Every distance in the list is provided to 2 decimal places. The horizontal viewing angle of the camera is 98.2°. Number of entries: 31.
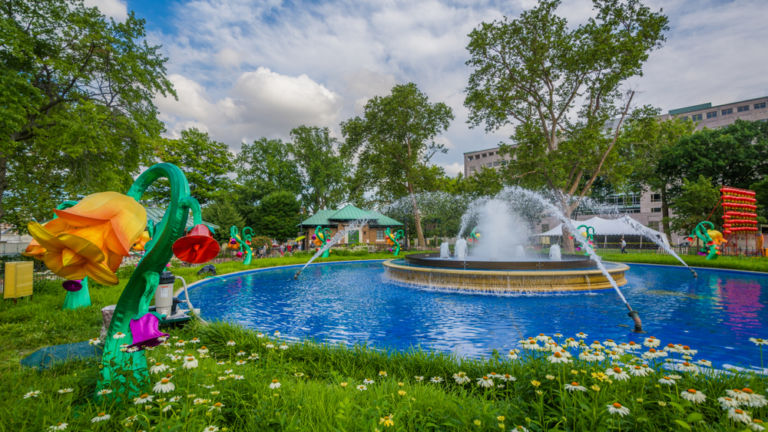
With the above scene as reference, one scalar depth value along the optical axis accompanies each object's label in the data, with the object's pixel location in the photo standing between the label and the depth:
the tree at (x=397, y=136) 34.78
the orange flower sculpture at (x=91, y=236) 2.04
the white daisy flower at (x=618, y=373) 2.76
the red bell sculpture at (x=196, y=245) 2.32
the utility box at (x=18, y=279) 8.28
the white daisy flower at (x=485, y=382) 3.15
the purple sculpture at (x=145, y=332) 2.96
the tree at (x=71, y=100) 12.52
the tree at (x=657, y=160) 38.22
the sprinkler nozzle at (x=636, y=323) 7.19
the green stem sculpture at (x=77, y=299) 8.04
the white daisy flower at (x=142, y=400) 2.59
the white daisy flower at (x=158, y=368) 2.88
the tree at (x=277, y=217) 44.44
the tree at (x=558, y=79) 23.14
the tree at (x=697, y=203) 28.84
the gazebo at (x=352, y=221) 40.50
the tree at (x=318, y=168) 53.81
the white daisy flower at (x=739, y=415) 2.17
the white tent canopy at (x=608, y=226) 33.00
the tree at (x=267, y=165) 53.56
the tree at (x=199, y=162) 34.81
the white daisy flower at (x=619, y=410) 2.35
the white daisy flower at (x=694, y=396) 2.48
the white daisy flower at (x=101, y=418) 2.37
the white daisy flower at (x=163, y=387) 2.66
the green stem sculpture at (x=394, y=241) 29.28
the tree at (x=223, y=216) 39.12
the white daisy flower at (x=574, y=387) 2.72
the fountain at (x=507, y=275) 11.91
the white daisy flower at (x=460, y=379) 3.32
